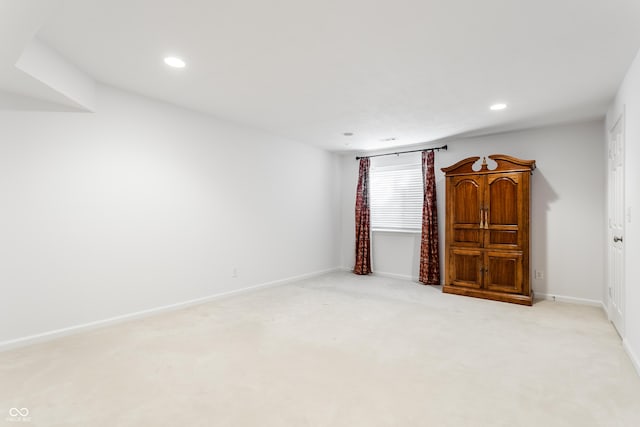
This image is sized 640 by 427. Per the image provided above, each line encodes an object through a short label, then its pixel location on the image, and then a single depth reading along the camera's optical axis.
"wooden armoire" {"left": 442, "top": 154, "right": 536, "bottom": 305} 4.32
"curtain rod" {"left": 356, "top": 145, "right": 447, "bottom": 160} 5.47
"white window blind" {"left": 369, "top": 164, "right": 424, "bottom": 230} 5.85
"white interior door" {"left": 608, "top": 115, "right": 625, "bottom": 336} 3.14
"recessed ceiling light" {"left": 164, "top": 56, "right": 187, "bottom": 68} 2.72
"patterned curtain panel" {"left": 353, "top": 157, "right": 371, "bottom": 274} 6.27
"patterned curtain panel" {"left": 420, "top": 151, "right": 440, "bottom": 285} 5.46
